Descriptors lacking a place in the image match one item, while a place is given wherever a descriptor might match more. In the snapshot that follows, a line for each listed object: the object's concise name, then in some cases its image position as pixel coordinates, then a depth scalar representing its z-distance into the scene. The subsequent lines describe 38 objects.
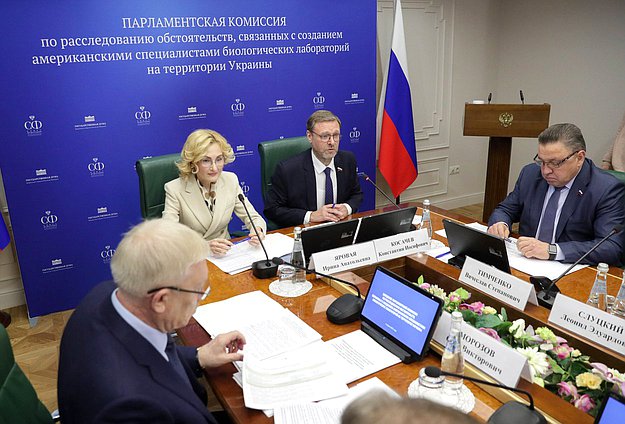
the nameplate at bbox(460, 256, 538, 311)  1.63
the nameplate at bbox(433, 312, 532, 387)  1.20
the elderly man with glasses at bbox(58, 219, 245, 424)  1.02
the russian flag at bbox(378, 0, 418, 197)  4.34
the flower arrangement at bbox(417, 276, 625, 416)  1.17
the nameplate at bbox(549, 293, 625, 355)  1.37
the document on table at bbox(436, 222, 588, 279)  1.96
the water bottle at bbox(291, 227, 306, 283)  1.97
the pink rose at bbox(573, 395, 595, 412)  1.14
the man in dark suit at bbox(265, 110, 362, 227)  2.87
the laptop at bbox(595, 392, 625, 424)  0.95
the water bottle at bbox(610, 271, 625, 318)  1.59
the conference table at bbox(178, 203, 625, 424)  1.18
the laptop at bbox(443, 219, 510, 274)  1.78
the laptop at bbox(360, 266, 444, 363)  1.35
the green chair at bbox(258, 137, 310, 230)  3.03
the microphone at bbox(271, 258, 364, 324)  1.59
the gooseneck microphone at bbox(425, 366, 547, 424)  1.06
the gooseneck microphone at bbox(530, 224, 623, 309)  1.68
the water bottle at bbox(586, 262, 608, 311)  1.60
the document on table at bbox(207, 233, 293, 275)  2.11
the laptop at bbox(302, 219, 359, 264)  1.92
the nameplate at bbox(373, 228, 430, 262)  2.07
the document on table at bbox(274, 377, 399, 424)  1.14
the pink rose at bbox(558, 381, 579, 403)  1.19
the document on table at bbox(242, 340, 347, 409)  1.23
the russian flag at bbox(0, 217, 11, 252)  3.14
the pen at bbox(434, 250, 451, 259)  2.14
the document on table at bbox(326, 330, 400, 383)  1.33
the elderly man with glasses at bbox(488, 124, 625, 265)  2.10
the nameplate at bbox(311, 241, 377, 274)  1.90
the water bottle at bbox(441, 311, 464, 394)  1.21
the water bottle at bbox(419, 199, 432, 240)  2.34
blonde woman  2.53
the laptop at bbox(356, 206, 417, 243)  2.04
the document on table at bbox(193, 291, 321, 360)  1.46
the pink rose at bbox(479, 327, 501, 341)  1.34
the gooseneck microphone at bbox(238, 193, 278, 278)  1.98
